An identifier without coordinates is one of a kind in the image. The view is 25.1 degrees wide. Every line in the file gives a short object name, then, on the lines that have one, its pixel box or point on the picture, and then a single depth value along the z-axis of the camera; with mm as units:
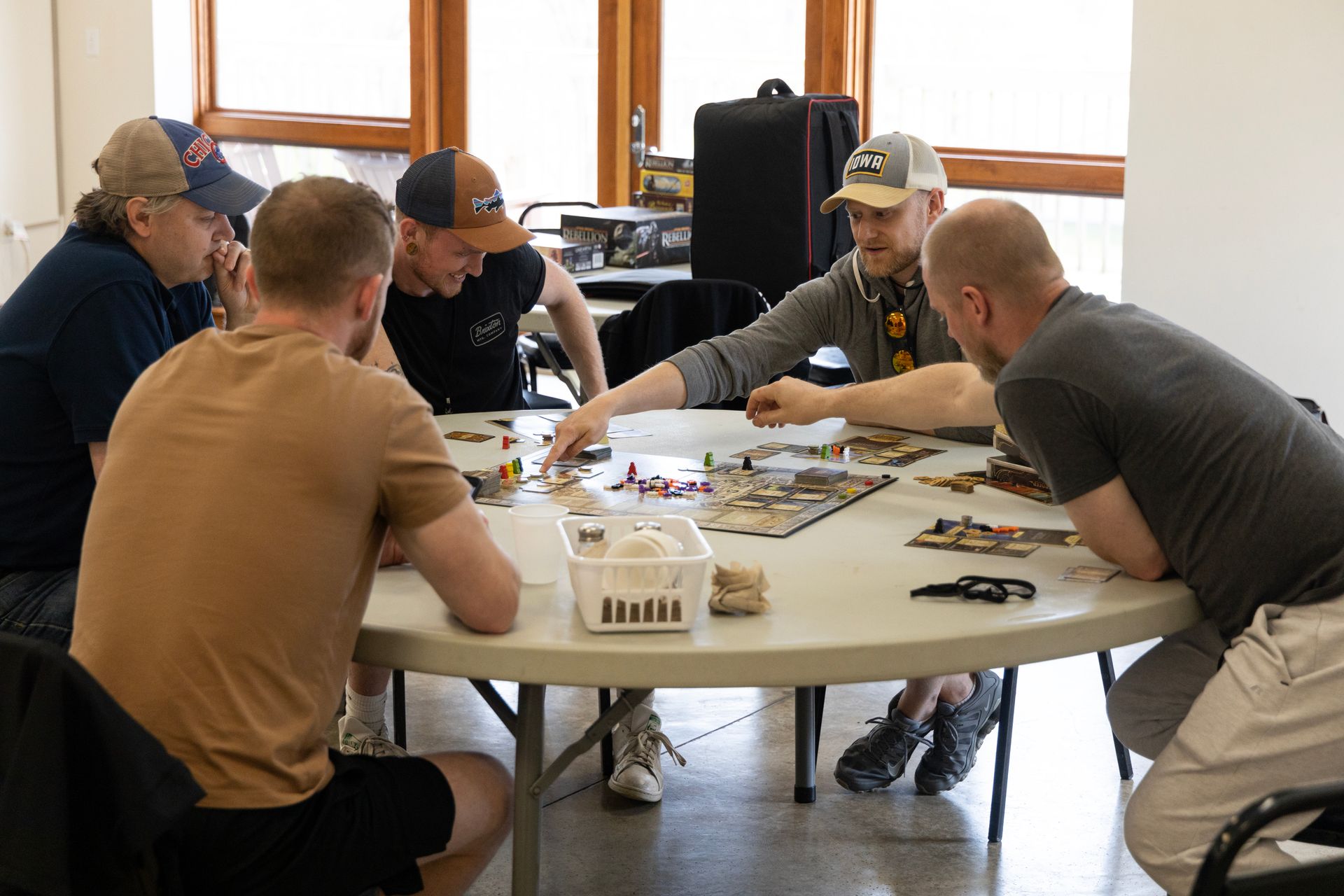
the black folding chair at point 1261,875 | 5191
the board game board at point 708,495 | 6087
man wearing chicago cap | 6193
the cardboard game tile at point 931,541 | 5927
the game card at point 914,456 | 6612
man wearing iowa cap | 7102
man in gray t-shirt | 5649
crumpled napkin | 5531
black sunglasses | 5615
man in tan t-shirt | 5348
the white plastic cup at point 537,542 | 5658
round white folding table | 5408
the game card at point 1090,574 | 5757
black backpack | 9065
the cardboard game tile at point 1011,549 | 5876
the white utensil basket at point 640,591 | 5428
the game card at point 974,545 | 5903
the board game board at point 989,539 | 5909
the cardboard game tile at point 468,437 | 6808
